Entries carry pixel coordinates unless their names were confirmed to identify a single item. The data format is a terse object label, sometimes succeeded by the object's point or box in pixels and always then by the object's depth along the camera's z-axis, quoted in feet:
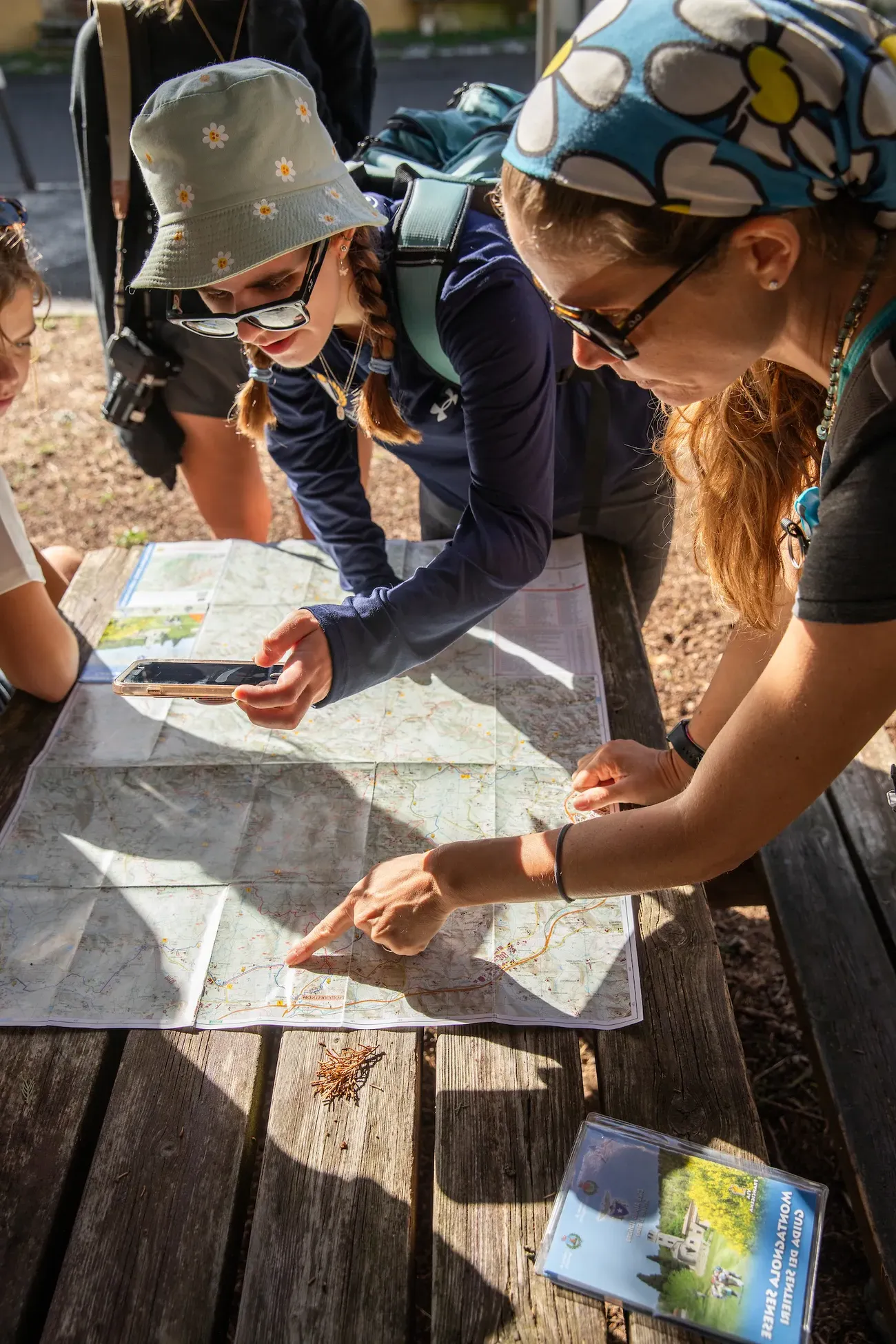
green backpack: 5.47
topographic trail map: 4.89
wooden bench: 4.86
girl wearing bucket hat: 5.03
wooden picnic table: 3.77
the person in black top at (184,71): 7.23
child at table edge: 6.39
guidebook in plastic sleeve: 3.65
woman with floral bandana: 2.96
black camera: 7.95
